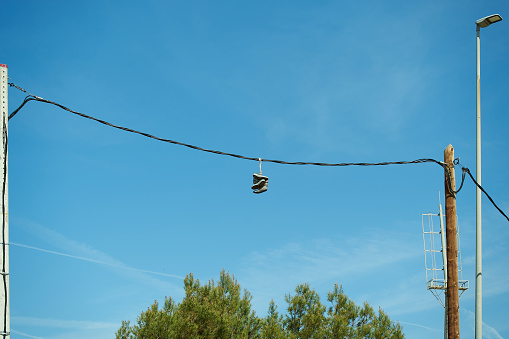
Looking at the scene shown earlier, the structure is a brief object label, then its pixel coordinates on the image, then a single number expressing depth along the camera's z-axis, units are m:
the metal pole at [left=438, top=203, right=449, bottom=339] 27.09
